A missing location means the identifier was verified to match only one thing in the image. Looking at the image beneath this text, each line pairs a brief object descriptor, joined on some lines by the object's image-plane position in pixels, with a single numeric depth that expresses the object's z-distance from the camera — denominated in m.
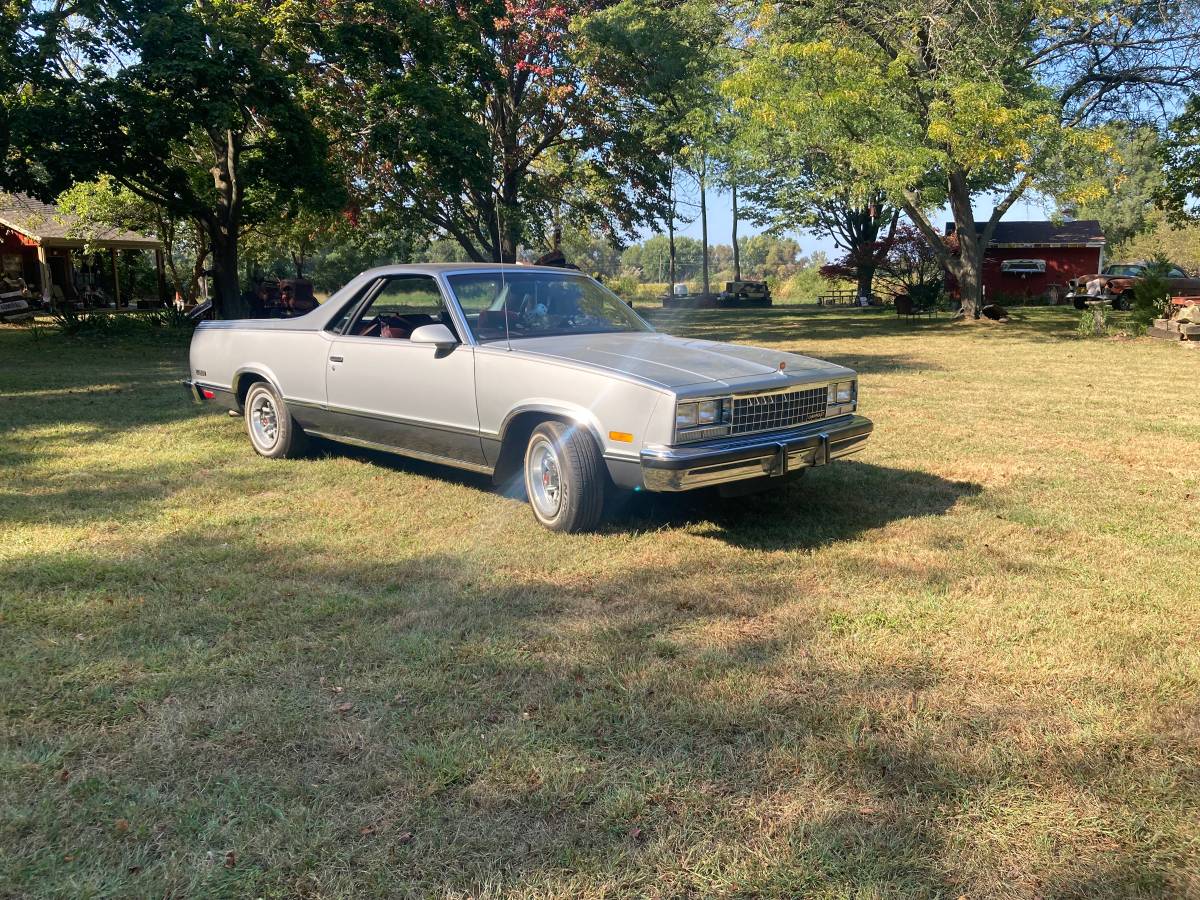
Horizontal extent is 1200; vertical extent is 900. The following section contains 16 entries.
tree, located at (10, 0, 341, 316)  14.98
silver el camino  4.66
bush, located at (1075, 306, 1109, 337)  20.12
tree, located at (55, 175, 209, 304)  22.98
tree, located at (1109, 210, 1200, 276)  67.94
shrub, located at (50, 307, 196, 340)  19.52
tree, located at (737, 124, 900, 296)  20.97
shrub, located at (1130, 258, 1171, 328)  19.39
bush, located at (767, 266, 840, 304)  52.31
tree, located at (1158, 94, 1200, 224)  20.17
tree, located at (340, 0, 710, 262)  18.39
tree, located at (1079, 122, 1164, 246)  66.31
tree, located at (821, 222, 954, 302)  35.50
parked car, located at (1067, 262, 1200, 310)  29.45
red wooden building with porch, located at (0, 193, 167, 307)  28.25
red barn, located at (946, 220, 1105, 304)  41.97
